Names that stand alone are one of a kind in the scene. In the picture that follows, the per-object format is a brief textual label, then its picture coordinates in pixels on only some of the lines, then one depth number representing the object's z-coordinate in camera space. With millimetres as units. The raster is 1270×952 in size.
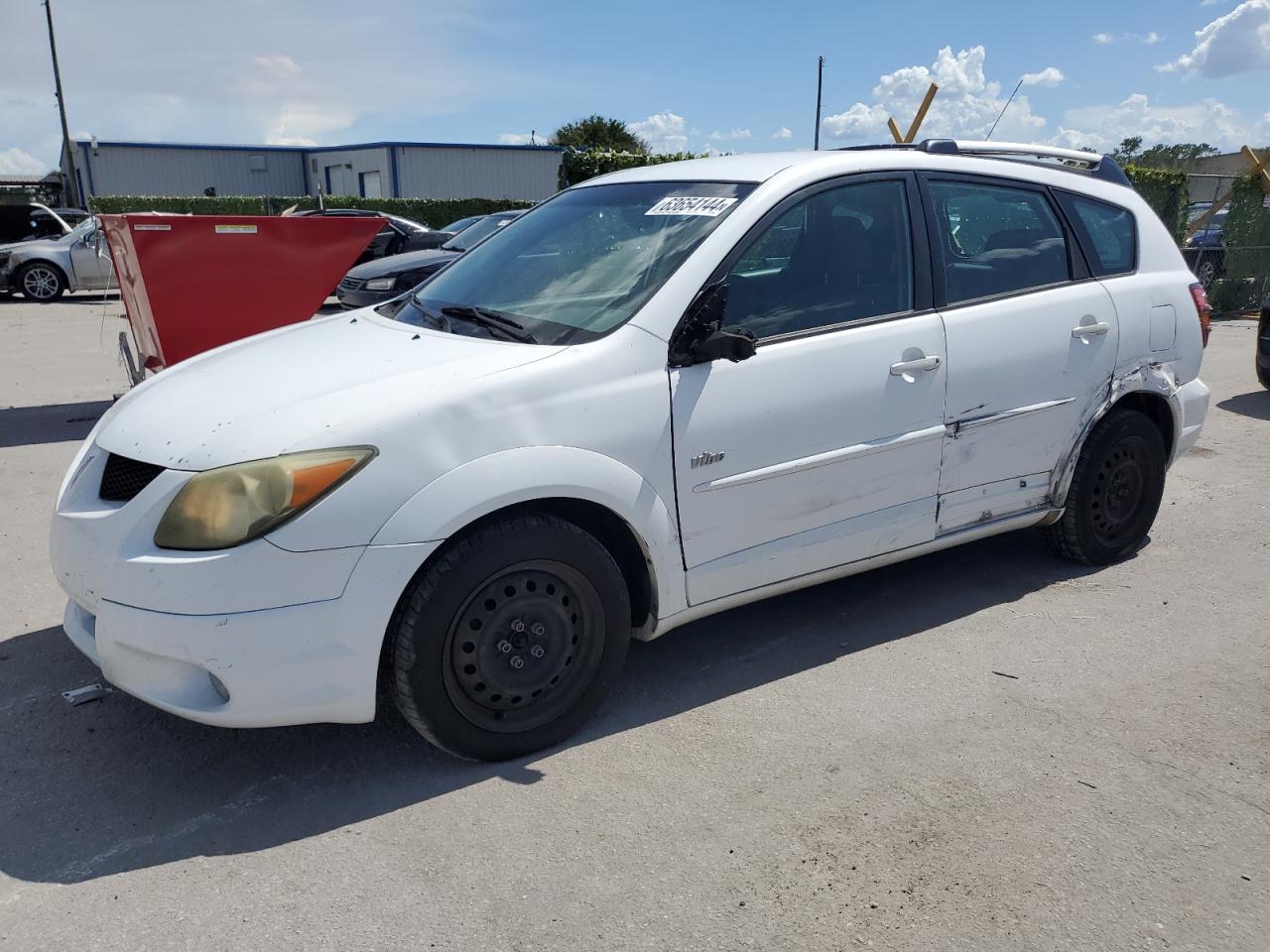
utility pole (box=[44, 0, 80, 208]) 36406
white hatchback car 2709
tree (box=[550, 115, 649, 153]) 56406
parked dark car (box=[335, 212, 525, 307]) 10328
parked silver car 17609
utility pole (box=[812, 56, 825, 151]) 36112
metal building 40094
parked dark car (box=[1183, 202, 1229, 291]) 16312
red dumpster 6645
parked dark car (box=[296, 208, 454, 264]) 17797
